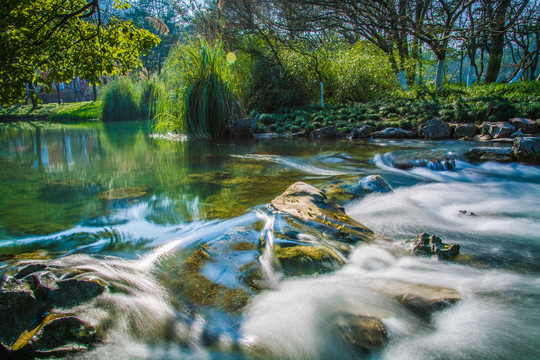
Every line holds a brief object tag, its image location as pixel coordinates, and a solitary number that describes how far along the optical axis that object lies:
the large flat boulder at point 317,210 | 3.16
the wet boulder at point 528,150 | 6.59
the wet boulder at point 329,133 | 11.12
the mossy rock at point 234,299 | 2.12
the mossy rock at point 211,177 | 5.58
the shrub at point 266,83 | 14.21
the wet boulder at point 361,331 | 1.83
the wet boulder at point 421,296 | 2.13
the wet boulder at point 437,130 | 9.61
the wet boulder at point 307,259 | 2.50
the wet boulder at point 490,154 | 6.77
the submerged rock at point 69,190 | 4.60
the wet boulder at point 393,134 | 10.10
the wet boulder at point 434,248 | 2.81
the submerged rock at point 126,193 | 4.57
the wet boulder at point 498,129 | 8.75
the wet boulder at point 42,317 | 1.66
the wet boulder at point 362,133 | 10.48
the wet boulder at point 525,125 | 8.64
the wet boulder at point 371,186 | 4.64
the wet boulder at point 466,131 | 9.41
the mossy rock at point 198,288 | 2.18
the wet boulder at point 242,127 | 11.05
